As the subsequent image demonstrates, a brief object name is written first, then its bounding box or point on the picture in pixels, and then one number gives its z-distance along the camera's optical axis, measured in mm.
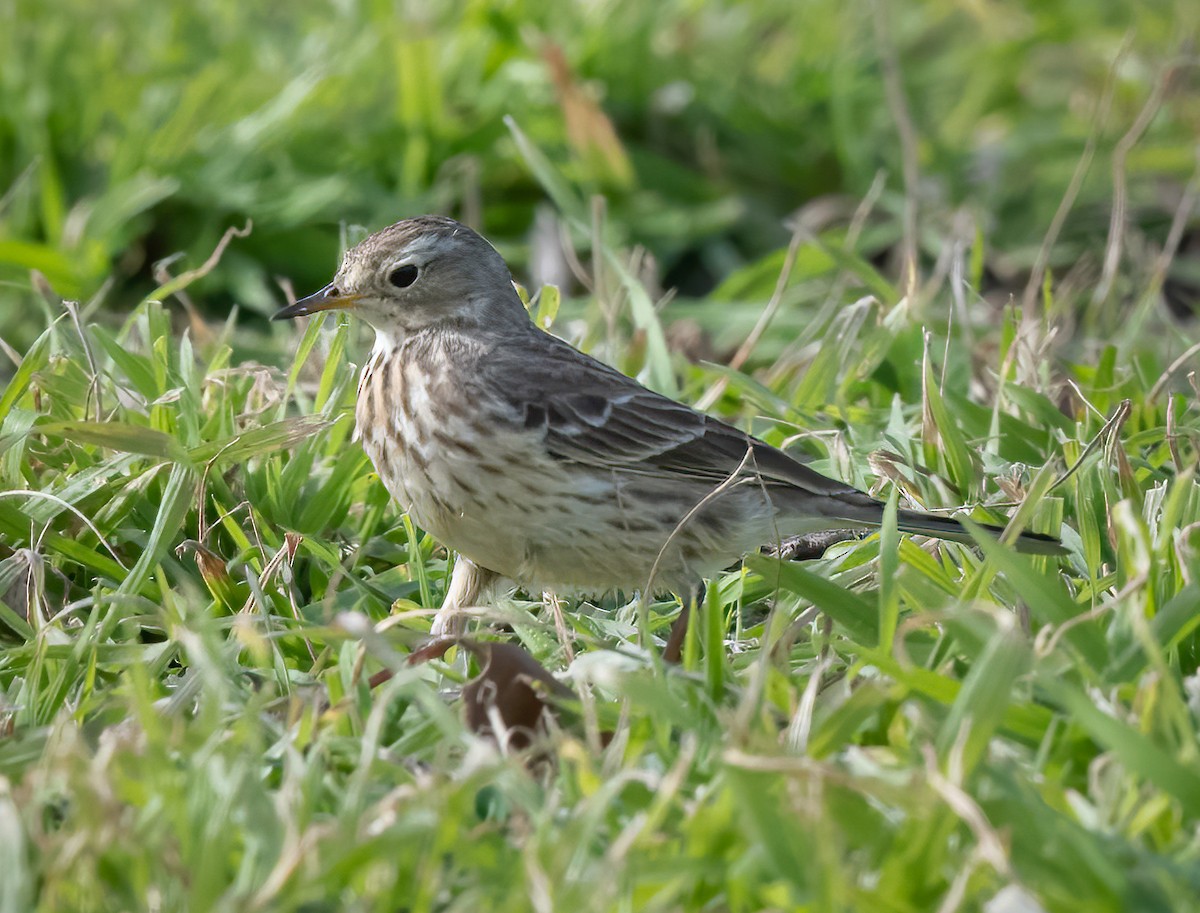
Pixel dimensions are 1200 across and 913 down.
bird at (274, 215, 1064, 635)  7895
